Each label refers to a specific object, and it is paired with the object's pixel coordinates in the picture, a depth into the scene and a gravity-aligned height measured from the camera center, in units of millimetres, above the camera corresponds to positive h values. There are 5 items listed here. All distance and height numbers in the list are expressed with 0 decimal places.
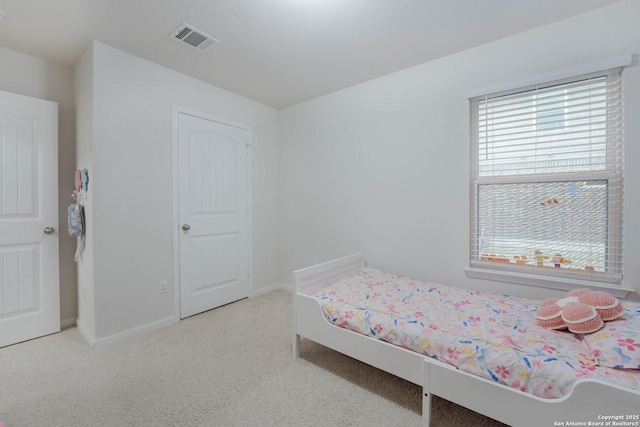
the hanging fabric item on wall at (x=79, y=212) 2201 -16
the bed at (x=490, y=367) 987 -696
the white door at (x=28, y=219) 2123 -69
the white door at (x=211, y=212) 2643 -23
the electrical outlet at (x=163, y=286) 2486 -691
